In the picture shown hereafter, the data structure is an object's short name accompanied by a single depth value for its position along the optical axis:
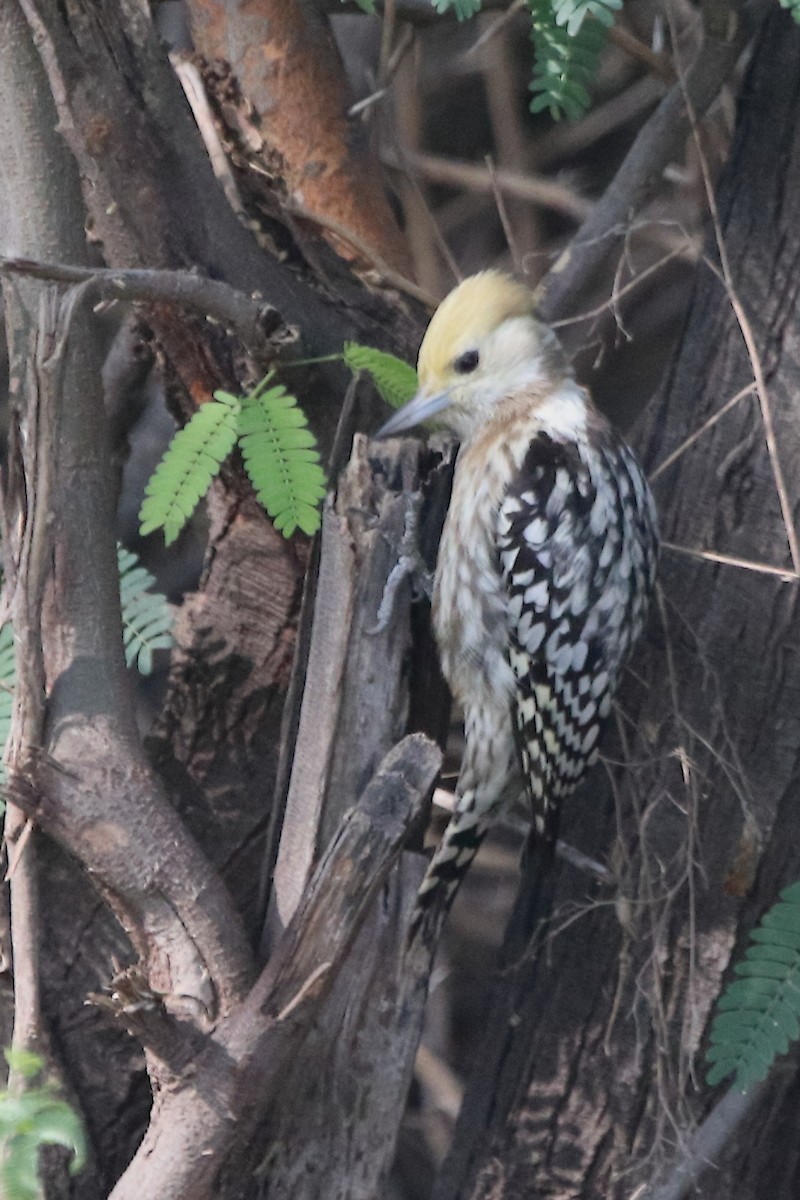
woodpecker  5.81
